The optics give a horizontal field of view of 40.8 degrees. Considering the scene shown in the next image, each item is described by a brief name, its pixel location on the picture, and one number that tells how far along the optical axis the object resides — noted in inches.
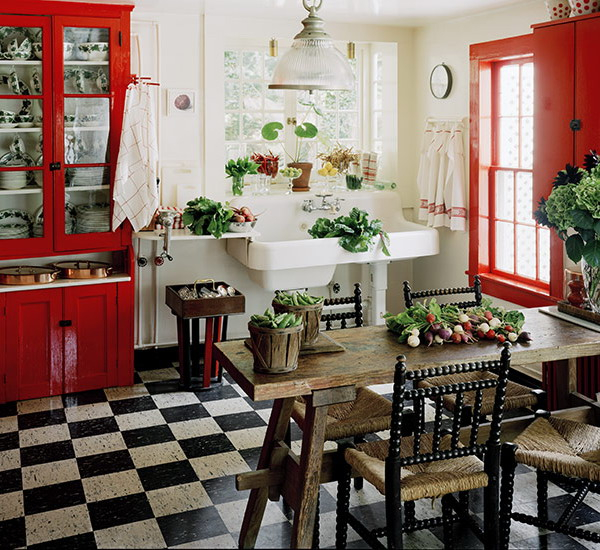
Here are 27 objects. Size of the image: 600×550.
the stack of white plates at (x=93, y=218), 216.7
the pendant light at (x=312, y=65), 132.7
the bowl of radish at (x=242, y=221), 232.1
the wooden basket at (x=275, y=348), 123.5
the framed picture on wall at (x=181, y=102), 244.2
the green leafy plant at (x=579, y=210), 151.0
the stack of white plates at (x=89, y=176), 214.2
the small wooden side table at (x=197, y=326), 216.3
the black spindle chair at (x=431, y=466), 116.0
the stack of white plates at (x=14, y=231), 208.8
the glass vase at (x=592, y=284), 160.2
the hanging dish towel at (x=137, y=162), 212.1
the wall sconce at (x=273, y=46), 263.3
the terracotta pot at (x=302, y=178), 269.1
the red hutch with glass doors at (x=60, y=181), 206.1
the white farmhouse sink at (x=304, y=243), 231.1
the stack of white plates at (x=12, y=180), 208.2
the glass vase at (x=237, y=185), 252.7
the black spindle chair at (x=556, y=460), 125.7
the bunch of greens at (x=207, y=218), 226.7
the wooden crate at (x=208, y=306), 215.3
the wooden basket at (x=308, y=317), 135.5
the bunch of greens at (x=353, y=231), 237.0
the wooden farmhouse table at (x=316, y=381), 125.6
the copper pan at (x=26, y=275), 208.4
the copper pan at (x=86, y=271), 215.6
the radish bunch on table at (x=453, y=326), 145.4
